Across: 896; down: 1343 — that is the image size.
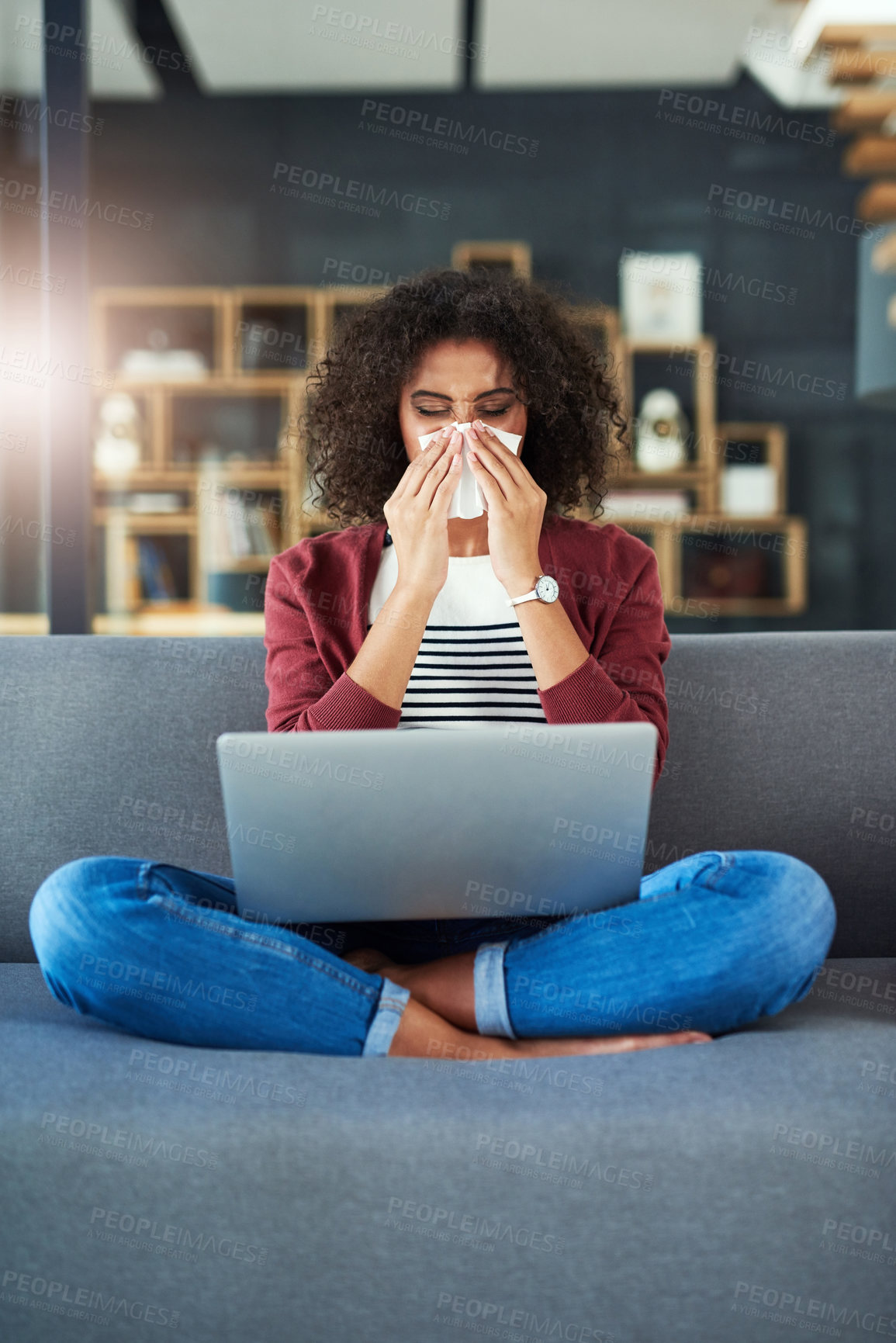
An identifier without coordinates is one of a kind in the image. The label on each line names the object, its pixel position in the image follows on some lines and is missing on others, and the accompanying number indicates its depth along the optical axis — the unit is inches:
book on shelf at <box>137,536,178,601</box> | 193.2
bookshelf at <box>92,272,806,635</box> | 188.9
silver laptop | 41.0
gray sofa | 37.7
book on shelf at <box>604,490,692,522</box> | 186.5
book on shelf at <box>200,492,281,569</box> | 189.9
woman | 43.4
